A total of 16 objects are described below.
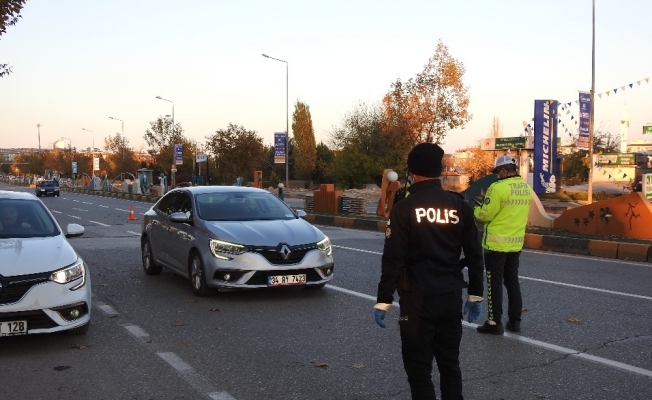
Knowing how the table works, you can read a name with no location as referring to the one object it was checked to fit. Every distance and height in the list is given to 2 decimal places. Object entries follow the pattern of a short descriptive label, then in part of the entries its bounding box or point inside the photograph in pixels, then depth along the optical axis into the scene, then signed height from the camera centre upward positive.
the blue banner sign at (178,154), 54.50 +0.77
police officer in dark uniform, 3.71 -0.57
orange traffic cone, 25.88 -1.94
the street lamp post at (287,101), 43.00 +3.91
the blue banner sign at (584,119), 28.27 +1.81
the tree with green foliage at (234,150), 53.66 +1.05
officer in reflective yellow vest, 6.75 -0.58
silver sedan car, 8.47 -0.97
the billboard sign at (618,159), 52.13 +0.40
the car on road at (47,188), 56.56 -1.92
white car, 6.01 -1.06
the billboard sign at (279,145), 37.50 +1.01
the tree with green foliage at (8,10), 15.41 +3.35
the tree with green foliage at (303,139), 73.81 +2.80
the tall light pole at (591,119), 28.55 +1.82
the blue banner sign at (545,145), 25.19 +0.70
